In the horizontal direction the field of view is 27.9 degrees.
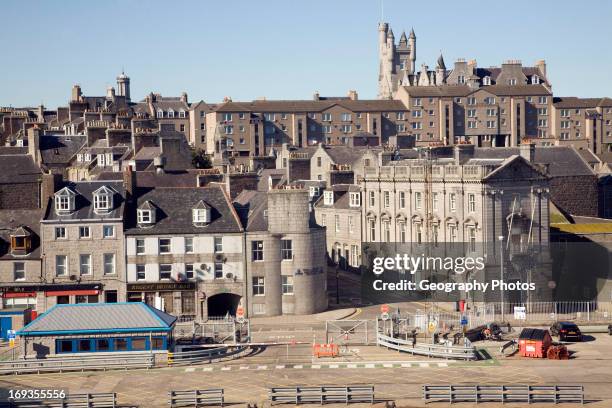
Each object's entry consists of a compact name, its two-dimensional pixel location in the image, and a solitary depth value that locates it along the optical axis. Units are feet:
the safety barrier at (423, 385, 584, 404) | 186.50
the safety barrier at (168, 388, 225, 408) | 187.73
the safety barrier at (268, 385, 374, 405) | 187.62
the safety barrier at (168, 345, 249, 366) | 221.25
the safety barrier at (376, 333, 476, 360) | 220.64
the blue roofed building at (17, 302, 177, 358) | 222.89
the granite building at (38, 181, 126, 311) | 265.95
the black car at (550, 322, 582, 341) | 235.40
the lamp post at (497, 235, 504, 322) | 271.69
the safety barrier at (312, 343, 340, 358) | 224.33
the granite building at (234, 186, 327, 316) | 268.62
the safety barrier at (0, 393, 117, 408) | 184.75
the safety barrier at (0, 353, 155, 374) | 215.92
